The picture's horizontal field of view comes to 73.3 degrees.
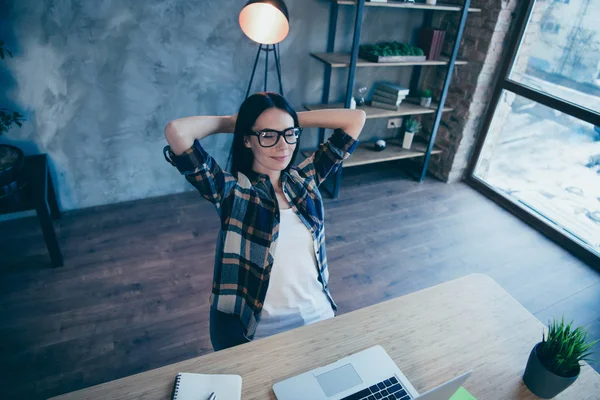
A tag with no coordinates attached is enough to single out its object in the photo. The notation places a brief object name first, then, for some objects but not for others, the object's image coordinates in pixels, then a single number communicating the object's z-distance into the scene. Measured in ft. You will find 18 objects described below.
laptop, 3.54
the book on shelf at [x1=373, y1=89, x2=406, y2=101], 11.25
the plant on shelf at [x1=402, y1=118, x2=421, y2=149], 12.13
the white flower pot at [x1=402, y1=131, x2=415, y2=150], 12.27
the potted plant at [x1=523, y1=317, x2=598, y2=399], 3.55
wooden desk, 3.60
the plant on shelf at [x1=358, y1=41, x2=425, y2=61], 10.17
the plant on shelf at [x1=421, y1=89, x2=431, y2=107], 11.68
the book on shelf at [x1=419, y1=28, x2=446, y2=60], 10.80
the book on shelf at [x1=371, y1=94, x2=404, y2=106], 11.32
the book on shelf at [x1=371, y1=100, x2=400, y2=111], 11.30
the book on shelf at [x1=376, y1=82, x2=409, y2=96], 11.18
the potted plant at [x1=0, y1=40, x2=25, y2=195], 7.37
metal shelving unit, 9.64
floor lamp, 7.90
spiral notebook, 3.39
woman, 4.42
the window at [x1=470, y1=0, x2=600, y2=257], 9.62
